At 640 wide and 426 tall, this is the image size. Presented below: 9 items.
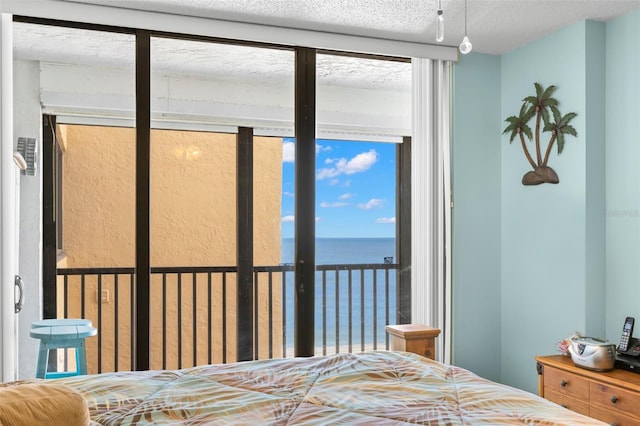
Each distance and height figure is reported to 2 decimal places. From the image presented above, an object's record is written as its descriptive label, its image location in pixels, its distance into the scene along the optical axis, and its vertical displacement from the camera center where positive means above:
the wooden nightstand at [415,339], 2.85 -0.64
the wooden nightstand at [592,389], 2.86 -0.96
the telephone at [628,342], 3.18 -0.74
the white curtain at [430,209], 4.11 -0.01
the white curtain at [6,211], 3.23 -0.02
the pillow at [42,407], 1.25 -0.44
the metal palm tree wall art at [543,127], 3.76 +0.54
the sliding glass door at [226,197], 3.57 +0.07
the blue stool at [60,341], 3.27 -0.75
